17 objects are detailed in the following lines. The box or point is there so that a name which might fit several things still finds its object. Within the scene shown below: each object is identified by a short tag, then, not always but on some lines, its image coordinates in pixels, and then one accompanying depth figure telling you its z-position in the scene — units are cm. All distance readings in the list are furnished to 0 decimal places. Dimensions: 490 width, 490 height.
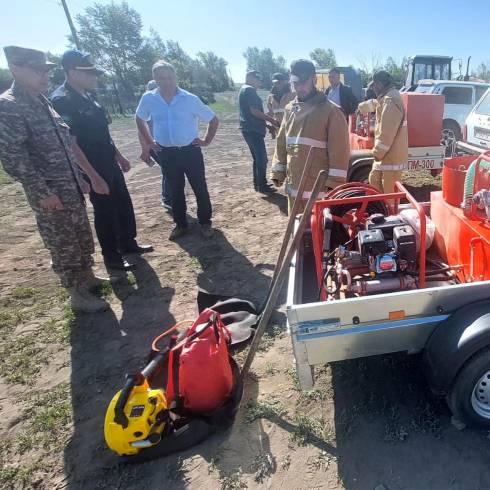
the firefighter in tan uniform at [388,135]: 403
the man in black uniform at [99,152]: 356
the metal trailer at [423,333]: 193
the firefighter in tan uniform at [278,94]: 739
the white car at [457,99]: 1124
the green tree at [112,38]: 4919
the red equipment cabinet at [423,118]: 550
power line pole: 1850
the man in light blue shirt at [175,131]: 443
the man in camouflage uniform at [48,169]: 286
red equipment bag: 222
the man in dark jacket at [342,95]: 758
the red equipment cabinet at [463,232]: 226
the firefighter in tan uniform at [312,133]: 317
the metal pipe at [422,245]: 217
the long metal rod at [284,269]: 228
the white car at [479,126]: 648
